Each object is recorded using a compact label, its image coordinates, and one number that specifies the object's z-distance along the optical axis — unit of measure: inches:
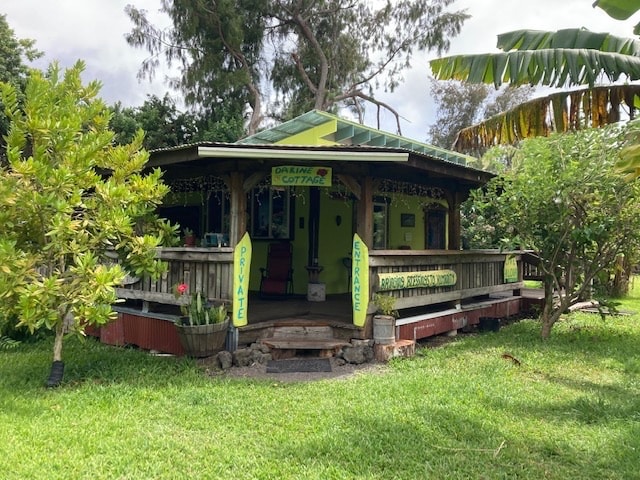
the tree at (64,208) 190.7
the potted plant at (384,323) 259.9
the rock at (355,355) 250.4
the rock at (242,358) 241.8
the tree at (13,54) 735.1
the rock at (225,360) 239.0
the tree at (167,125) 745.0
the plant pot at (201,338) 235.0
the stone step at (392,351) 255.1
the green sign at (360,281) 261.0
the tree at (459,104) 1238.9
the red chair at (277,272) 369.6
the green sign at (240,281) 251.1
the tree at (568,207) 276.7
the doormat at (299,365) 237.8
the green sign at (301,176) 261.6
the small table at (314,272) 360.7
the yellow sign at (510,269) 398.0
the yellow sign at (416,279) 271.3
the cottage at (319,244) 258.4
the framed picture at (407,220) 441.1
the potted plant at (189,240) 329.1
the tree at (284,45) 763.4
